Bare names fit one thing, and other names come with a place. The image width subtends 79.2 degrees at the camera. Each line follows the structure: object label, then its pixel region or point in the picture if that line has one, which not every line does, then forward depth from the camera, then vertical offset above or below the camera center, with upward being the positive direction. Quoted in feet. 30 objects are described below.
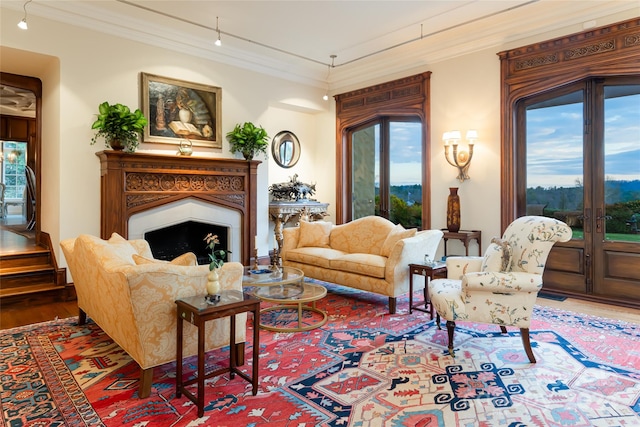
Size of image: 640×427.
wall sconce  17.79 +2.57
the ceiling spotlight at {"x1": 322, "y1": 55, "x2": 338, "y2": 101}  20.88 +8.16
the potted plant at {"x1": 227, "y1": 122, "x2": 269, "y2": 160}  19.54 +3.53
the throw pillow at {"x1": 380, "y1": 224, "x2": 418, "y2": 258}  14.92 -1.15
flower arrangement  8.02 -1.04
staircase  14.60 -2.72
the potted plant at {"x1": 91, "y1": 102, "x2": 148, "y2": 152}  15.34 +3.34
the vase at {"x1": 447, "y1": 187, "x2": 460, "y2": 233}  17.67 -0.17
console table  21.67 -0.15
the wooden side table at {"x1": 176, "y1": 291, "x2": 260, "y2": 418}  7.25 -2.15
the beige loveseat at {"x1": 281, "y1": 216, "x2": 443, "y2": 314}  13.64 -1.82
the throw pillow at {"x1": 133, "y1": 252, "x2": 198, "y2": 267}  8.80 -1.21
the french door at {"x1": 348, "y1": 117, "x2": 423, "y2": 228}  21.09 +2.25
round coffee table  11.76 -2.71
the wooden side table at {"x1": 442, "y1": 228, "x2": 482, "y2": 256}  17.07 -1.24
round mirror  23.63 +3.72
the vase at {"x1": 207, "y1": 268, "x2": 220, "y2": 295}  8.05 -1.55
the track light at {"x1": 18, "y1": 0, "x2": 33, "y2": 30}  13.15 +6.54
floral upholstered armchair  9.52 -1.91
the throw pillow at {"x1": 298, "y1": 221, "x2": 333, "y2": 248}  18.08 -1.25
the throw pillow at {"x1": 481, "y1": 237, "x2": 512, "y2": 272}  10.19 -1.31
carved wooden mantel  15.66 +1.09
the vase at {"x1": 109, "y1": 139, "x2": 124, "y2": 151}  15.69 +2.63
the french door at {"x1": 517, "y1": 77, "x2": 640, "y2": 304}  14.38 +1.22
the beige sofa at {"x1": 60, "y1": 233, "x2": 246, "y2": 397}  7.57 -1.86
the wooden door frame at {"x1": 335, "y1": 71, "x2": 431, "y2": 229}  19.74 +5.43
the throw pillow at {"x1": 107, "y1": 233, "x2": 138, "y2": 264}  9.44 -1.03
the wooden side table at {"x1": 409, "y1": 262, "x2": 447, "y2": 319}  12.64 -2.16
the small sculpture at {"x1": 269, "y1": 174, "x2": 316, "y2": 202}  22.85 +1.04
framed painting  17.43 +4.62
